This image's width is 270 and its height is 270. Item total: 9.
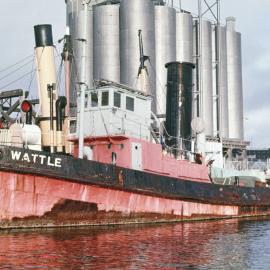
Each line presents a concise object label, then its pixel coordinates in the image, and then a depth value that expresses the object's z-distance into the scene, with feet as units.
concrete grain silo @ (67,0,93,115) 143.33
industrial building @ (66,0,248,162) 138.62
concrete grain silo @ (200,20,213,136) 149.91
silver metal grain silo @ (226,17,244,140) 158.30
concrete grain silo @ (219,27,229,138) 155.12
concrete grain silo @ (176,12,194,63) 149.78
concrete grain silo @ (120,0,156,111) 136.36
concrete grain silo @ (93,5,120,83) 140.56
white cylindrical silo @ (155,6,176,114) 139.03
